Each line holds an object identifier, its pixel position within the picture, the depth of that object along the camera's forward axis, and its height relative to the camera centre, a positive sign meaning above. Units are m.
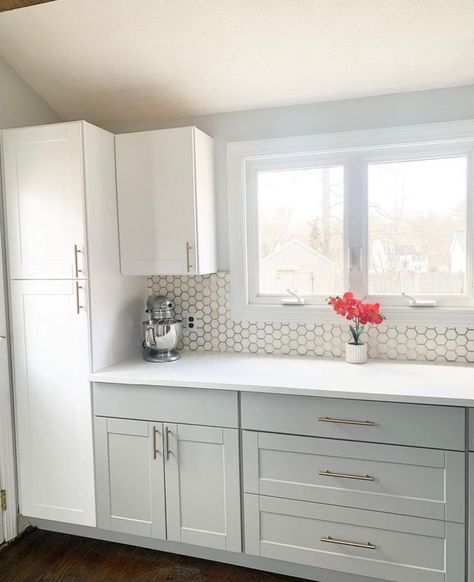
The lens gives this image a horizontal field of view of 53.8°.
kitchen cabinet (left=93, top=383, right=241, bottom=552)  2.12 -0.90
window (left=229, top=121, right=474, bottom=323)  2.39 +0.24
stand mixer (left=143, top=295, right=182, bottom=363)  2.50 -0.32
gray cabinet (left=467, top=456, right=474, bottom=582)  1.80 -1.00
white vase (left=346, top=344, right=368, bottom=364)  2.38 -0.44
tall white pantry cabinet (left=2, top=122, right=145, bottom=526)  2.24 -0.12
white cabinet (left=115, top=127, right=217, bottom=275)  2.40 +0.37
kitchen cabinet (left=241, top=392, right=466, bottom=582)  1.83 -0.91
